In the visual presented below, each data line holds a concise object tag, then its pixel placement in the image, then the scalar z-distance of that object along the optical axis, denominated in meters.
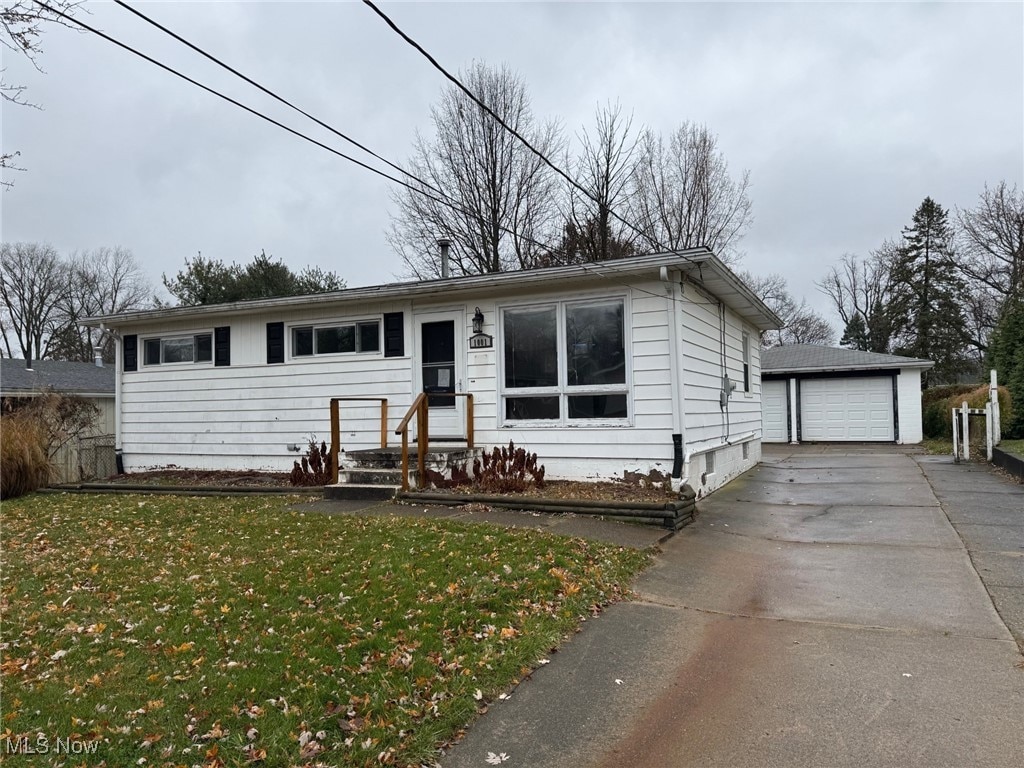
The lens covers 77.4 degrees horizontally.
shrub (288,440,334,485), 9.20
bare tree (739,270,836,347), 41.69
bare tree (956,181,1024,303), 30.70
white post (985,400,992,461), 12.95
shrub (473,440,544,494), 8.07
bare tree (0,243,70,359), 33.06
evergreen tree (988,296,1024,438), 15.66
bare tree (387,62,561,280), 20.78
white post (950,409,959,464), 13.07
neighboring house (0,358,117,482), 12.45
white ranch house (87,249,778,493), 8.05
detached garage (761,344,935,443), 18.75
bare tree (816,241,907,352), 36.22
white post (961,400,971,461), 12.87
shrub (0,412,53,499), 9.82
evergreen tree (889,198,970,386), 33.25
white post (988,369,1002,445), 13.38
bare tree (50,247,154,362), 34.19
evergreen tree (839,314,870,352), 42.72
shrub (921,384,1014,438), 16.23
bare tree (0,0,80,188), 5.34
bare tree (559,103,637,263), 20.67
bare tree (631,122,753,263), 21.84
